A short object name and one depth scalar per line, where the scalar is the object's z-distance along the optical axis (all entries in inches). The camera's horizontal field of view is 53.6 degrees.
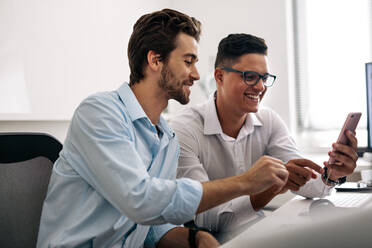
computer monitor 74.4
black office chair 39.6
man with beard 32.9
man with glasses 58.1
